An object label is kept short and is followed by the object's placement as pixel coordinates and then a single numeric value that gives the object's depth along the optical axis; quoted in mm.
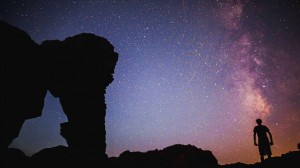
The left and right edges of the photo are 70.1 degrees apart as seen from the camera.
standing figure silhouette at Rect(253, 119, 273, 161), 10883
